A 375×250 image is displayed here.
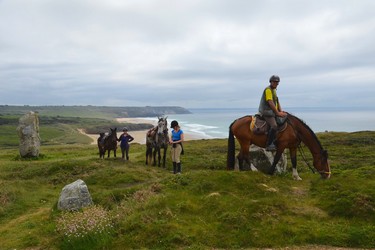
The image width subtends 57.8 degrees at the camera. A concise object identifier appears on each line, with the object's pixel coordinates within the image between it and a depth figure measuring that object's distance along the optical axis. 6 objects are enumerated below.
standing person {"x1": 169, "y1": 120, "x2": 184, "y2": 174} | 17.45
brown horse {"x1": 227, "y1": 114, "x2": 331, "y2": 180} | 13.73
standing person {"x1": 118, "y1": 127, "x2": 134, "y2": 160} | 23.46
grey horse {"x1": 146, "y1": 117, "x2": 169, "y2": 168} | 21.73
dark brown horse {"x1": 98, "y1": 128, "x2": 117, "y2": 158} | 24.02
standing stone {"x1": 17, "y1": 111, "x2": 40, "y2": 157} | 27.86
